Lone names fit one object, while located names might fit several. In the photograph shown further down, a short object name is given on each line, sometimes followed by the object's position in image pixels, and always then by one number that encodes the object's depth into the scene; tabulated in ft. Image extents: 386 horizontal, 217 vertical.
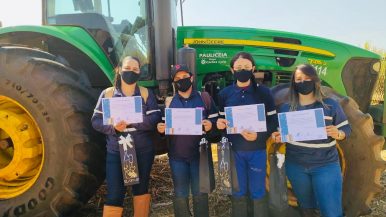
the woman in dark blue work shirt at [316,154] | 9.46
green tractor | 10.59
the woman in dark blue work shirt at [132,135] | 10.20
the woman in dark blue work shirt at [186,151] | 10.44
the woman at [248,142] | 10.13
